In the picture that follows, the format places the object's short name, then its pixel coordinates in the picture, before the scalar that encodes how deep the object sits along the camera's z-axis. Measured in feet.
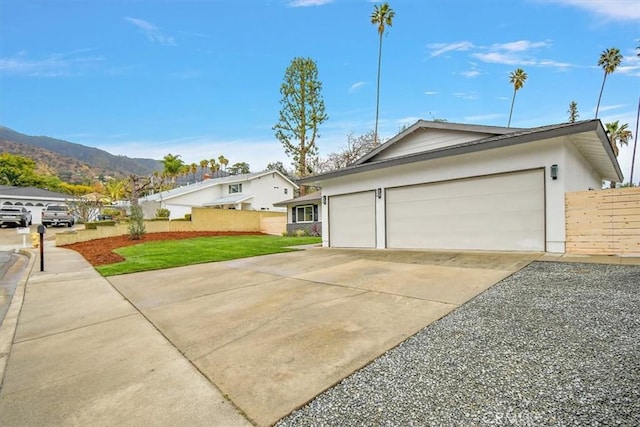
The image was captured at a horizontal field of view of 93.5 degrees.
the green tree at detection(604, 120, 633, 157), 112.68
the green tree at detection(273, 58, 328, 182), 95.55
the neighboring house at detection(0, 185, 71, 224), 107.55
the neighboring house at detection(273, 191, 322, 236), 73.10
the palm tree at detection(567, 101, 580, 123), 123.13
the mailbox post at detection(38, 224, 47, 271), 27.09
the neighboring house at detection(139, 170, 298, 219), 97.60
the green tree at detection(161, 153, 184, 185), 138.41
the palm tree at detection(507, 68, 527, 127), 105.09
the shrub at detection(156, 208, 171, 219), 82.17
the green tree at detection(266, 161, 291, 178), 161.95
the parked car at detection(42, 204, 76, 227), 86.12
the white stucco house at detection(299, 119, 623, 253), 26.04
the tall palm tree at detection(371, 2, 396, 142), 83.35
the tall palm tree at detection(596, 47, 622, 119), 99.55
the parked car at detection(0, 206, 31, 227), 82.43
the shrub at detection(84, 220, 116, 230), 61.67
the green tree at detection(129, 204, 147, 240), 55.72
